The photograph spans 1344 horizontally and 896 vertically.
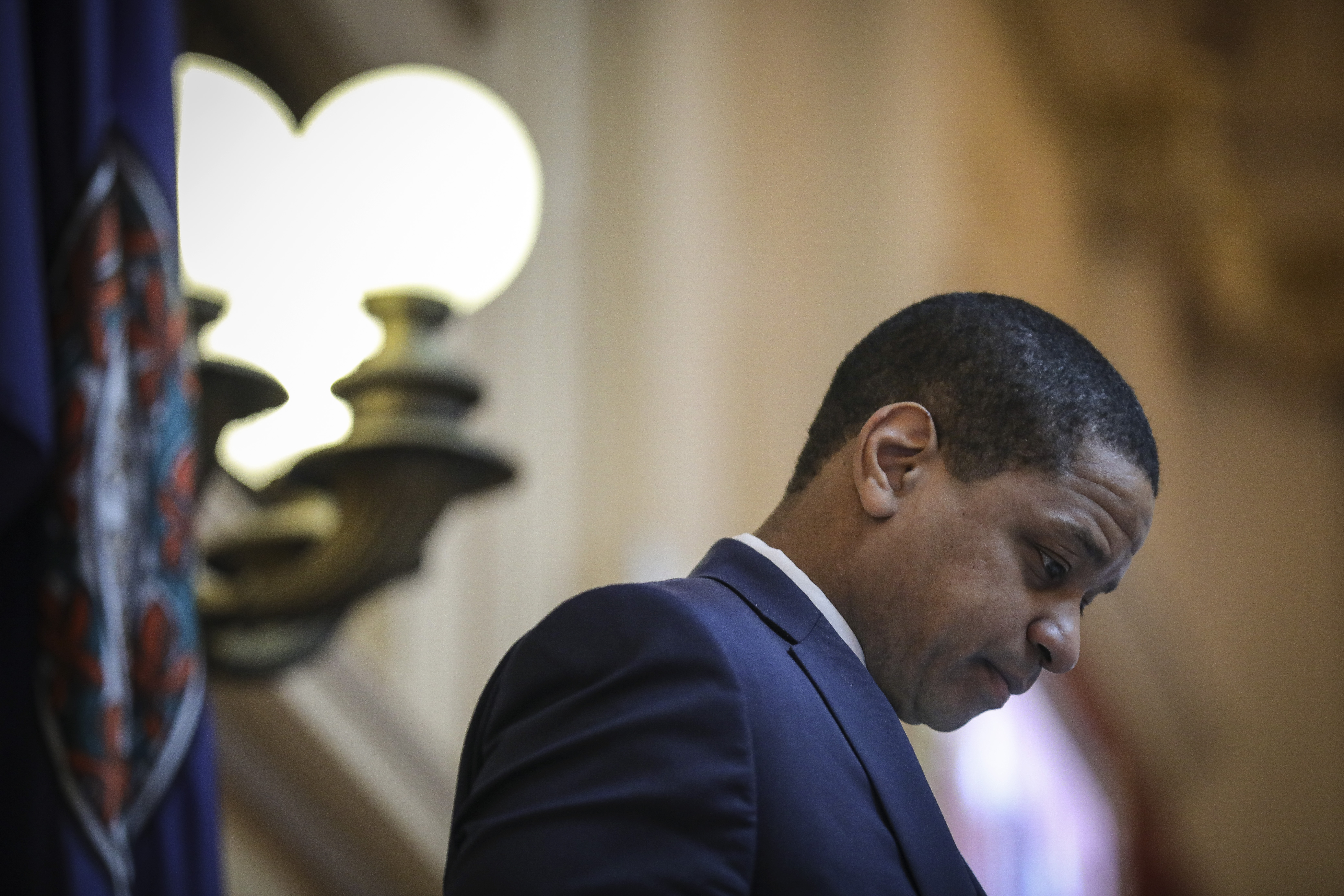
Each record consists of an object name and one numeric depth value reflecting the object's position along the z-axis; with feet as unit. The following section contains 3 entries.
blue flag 14.54
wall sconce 15.19
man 13.82
